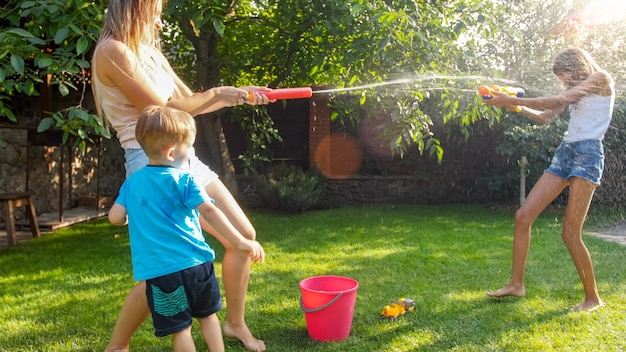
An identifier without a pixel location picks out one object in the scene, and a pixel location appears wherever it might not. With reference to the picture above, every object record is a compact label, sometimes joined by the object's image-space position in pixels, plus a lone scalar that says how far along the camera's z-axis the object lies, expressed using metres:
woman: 2.26
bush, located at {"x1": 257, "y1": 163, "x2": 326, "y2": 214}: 8.23
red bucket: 2.80
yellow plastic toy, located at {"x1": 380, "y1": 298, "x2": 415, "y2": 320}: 3.26
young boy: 2.09
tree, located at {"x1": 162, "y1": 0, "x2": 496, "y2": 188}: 4.57
